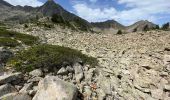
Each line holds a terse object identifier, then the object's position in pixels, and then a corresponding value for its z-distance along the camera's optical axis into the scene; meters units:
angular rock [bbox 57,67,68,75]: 5.46
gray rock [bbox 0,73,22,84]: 4.62
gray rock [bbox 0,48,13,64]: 5.98
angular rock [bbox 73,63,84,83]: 5.41
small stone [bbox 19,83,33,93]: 4.41
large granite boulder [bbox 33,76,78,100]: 3.97
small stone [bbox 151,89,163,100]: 4.91
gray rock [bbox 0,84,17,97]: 4.27
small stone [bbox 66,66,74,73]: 5.67
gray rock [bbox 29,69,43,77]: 5.21
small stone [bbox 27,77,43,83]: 4.90
